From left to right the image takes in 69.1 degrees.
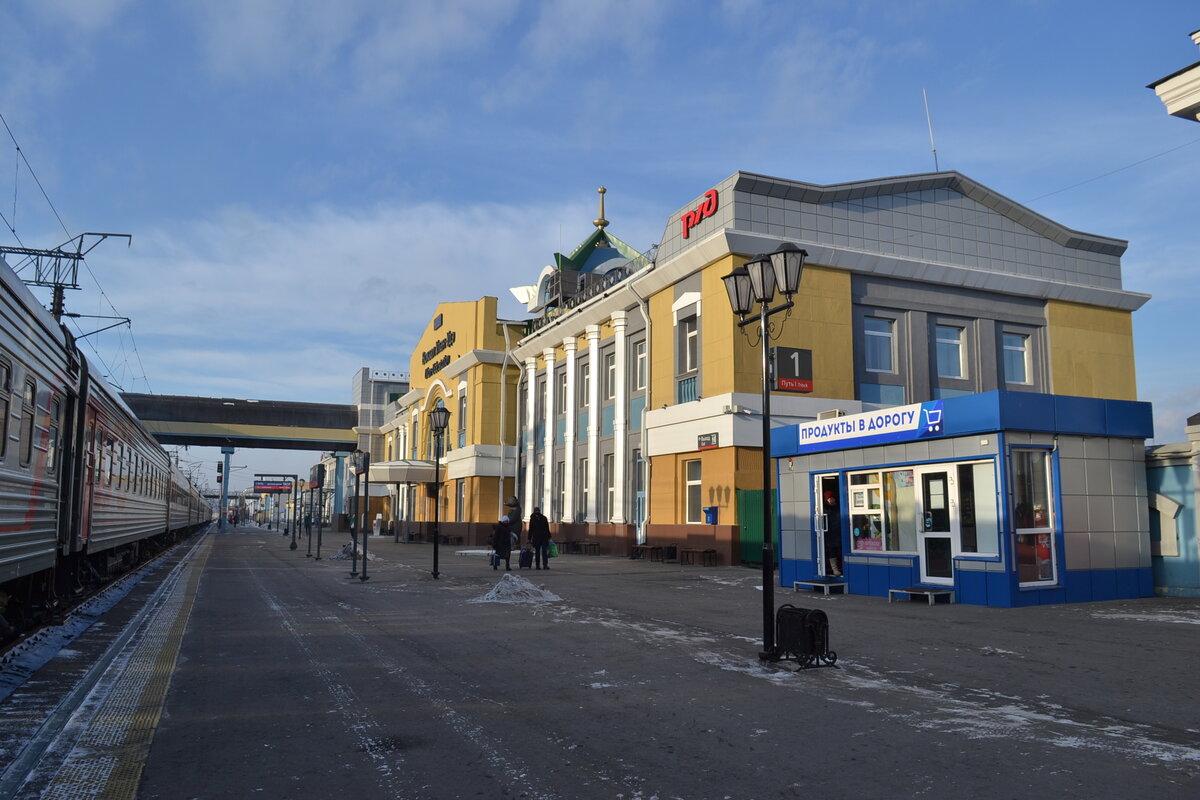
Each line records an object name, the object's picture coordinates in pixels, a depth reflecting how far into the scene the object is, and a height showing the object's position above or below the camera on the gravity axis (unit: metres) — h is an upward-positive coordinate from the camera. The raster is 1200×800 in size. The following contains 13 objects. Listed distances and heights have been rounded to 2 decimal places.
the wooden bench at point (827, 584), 15.28 -1.53
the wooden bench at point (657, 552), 25.48 -1.64
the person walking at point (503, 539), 22.20 -1.10
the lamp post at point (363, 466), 19.11 +0.71
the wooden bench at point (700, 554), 23.89 -1.63
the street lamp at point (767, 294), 8.56 +2.13
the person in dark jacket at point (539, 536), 22.59 -1.02
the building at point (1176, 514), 13.85 -0.26
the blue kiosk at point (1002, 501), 12.97 -0.06
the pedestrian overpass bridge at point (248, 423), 66.88 +5.87
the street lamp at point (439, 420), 20.38 +1.79
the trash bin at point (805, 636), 8.15 -1.31
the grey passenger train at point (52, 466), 8.41 +0.38
